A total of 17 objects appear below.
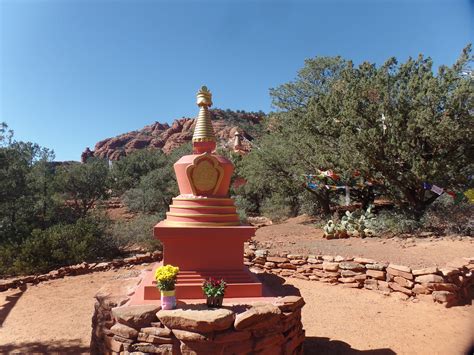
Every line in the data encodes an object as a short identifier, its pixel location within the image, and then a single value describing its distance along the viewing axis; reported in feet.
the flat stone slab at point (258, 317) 13.69
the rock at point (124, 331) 14.23
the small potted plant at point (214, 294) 15.23
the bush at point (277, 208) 77.25
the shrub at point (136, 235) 47.38
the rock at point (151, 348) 13.56
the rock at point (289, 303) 15.83
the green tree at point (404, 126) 42.83
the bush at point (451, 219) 42.63
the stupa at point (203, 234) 18.81
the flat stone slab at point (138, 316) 14.15
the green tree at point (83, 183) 82.94
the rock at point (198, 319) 13.07
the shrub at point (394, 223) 45.78
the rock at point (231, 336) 13.21
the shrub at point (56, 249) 38.52
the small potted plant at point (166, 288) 15.07
